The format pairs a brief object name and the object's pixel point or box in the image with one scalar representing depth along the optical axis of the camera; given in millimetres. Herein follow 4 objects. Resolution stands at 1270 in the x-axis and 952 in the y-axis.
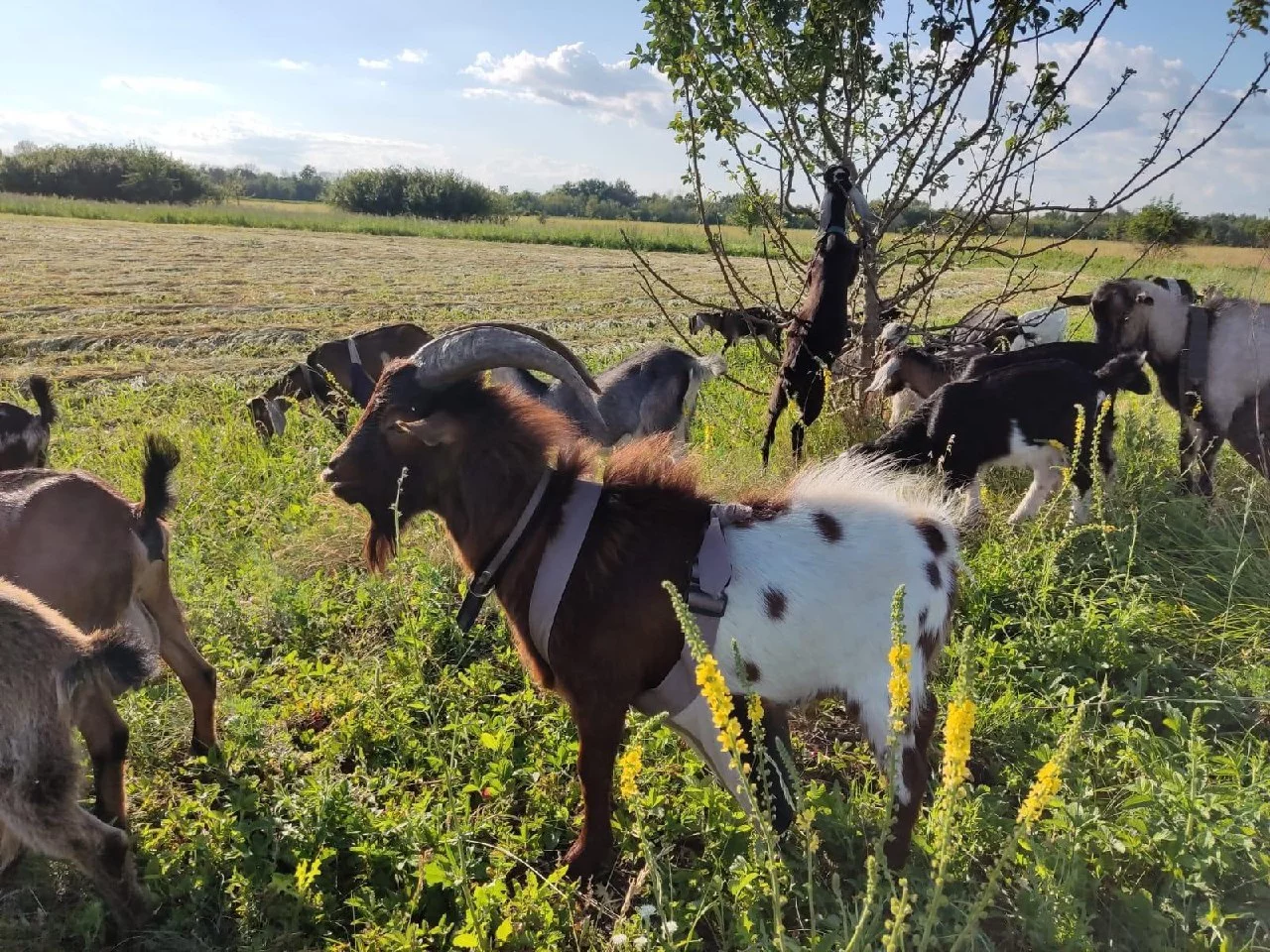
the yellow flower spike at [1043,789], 1232
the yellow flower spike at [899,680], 1374
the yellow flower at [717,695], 1350
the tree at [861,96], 5457
